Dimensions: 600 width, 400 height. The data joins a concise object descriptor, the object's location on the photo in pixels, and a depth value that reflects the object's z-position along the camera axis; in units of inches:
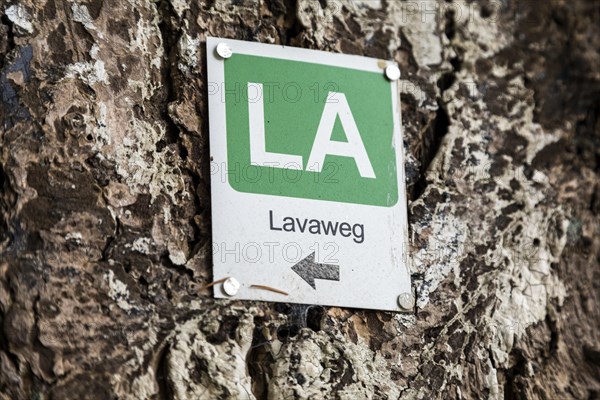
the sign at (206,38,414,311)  38.6
